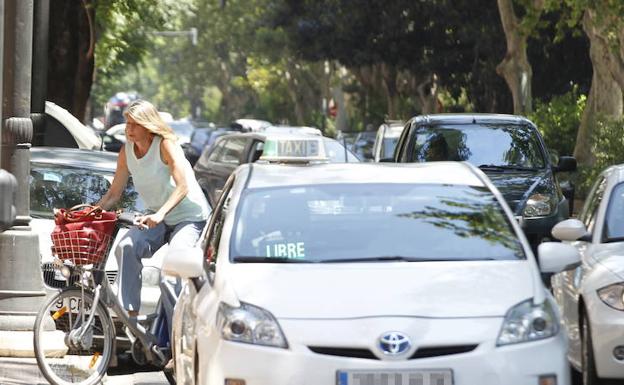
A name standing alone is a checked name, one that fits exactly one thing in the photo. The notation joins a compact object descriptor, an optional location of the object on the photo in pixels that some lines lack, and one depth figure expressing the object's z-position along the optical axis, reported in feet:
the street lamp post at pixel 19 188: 72.38
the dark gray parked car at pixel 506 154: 104.12
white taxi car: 44.14
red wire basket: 59.82
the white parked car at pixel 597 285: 58.75
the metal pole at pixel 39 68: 74.64
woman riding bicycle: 62.64
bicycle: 60.49
